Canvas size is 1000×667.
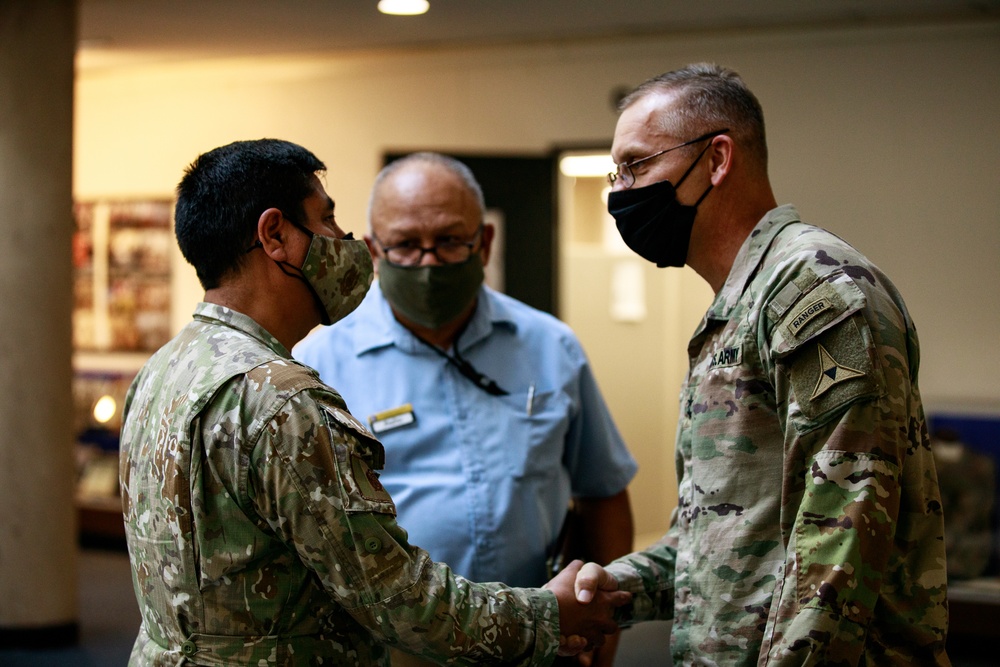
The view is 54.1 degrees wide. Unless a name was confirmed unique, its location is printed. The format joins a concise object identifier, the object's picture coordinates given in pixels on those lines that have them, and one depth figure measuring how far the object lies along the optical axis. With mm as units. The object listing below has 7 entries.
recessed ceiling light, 4812
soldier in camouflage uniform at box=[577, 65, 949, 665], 1408
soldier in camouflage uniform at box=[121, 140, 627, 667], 1430
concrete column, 4609
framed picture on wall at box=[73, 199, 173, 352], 7039
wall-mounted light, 7184
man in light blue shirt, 2240
